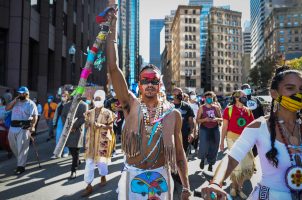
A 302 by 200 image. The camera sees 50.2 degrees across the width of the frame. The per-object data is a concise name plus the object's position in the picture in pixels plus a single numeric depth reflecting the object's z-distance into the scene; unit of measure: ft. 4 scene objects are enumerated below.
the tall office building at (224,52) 416.46
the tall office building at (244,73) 601.30
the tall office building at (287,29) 394.32
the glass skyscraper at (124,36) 577.43
